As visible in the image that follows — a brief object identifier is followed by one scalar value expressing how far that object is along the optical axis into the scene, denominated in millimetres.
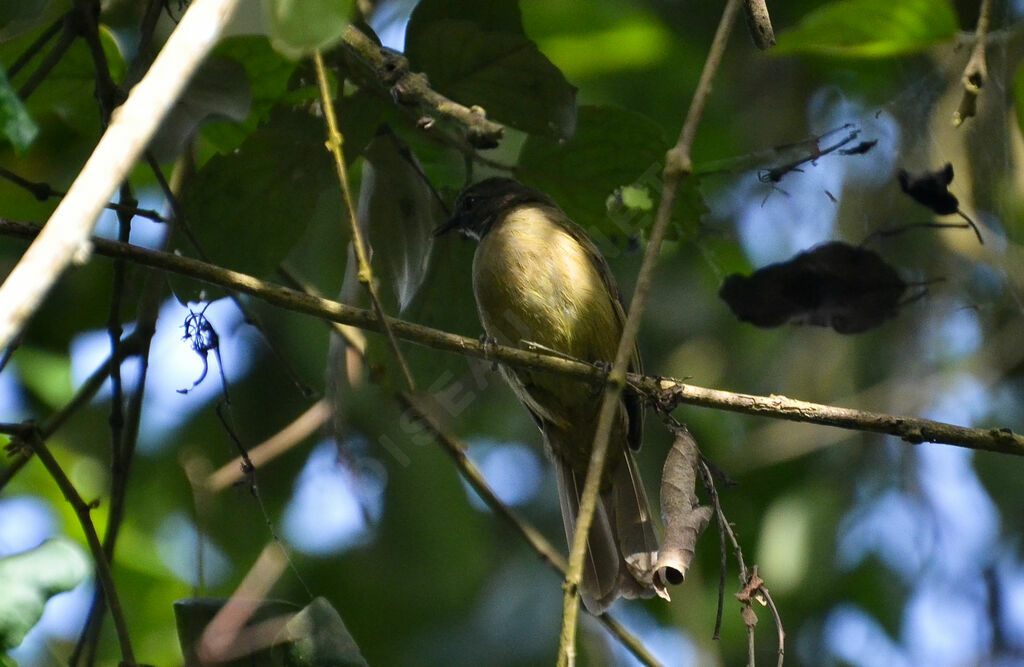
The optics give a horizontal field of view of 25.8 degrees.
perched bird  8297
